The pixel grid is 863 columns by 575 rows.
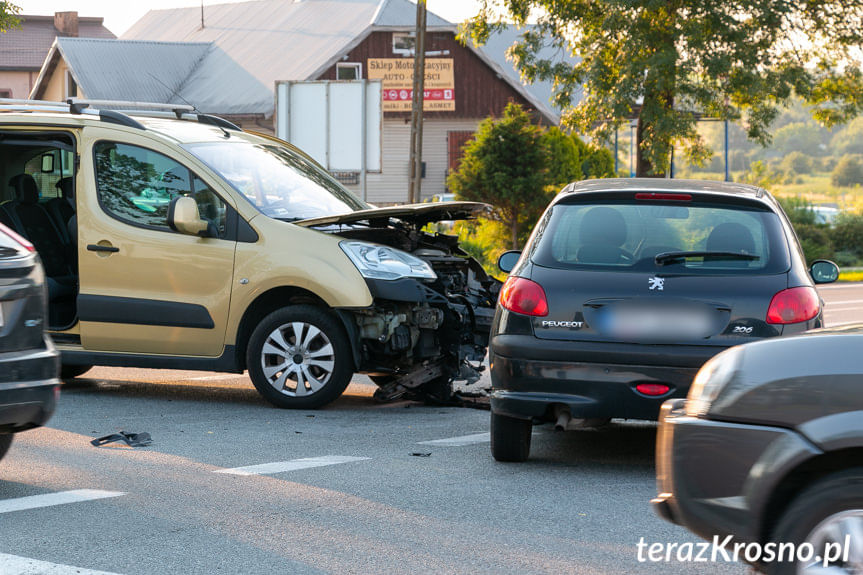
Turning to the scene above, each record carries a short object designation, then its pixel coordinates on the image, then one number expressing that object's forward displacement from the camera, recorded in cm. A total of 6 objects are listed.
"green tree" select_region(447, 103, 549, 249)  2772
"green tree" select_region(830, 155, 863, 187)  11760
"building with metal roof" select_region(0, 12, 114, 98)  6197
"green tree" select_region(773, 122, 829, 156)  15189
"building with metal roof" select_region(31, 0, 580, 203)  4678
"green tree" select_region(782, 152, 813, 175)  13950
